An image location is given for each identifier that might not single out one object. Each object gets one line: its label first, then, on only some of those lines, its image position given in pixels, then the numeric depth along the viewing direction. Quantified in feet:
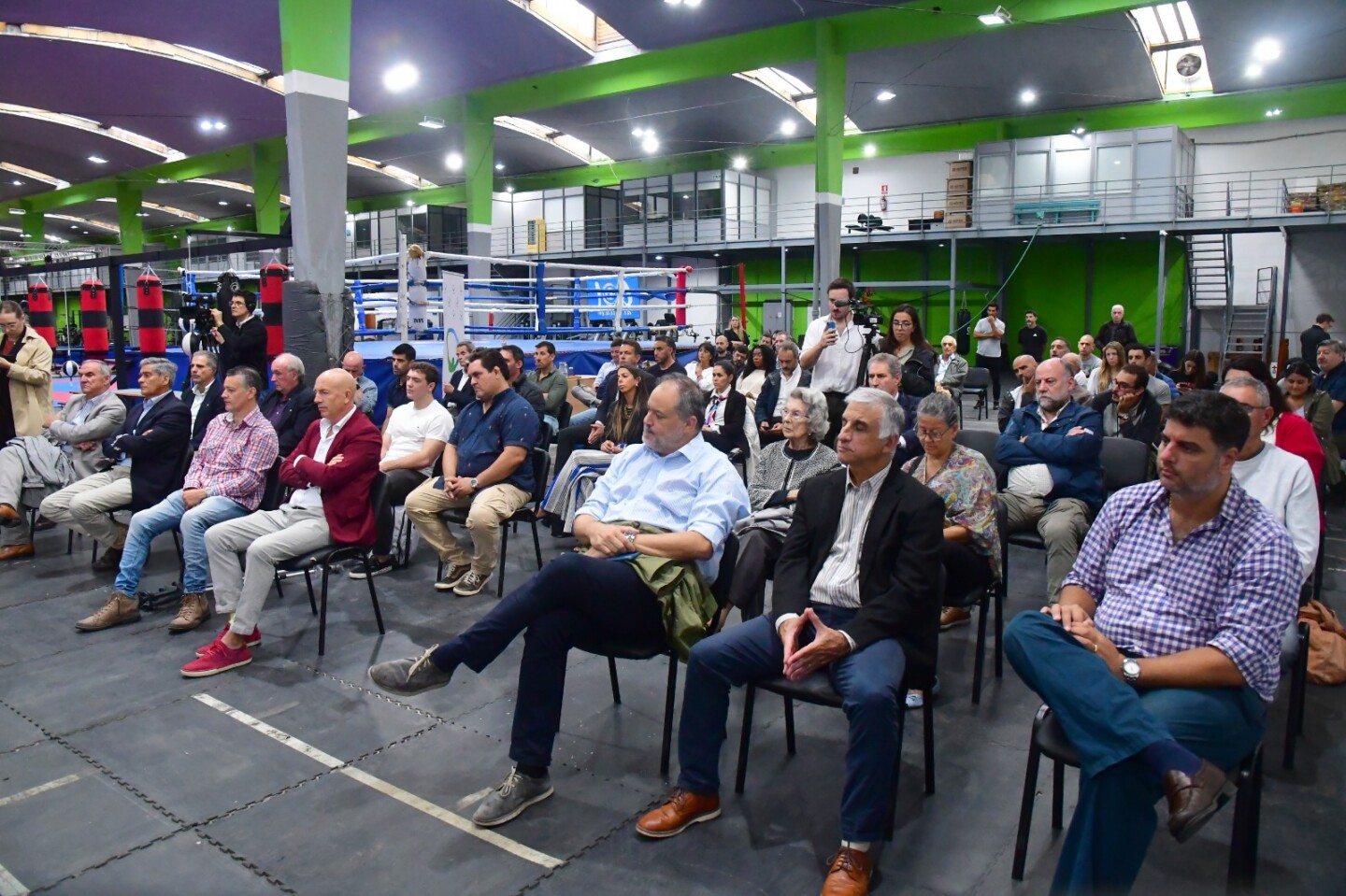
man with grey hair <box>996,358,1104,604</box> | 11.67
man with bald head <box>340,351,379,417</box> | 21.15
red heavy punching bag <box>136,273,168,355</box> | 24.35
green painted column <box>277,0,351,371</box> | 24.08
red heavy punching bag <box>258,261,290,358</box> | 22.57
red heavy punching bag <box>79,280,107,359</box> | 25.62
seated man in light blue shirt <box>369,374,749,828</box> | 8.11
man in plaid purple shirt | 5.83
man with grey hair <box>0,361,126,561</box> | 16.21
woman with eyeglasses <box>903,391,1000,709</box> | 10.06
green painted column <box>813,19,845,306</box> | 39.34
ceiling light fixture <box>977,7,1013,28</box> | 34.53
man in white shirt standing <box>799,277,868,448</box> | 15.83
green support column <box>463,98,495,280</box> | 51.24
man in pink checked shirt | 12.80
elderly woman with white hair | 10.08
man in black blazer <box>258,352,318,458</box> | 14.85
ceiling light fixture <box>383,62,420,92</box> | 44.42
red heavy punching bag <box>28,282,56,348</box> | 28.12
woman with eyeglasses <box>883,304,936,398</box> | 15.24
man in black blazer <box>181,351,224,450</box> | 15.62
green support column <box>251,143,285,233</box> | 61.57
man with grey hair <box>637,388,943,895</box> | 6.82
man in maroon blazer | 11.59
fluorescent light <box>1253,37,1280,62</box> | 39.50
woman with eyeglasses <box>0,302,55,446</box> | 18.29
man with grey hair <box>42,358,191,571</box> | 14.39
